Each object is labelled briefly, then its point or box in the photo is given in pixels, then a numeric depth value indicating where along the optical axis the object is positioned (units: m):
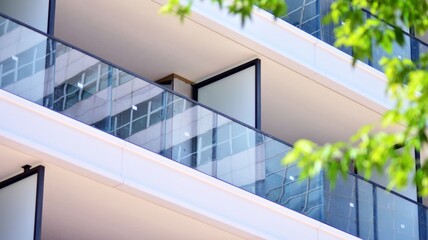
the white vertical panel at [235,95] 18.08
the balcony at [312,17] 18.39
